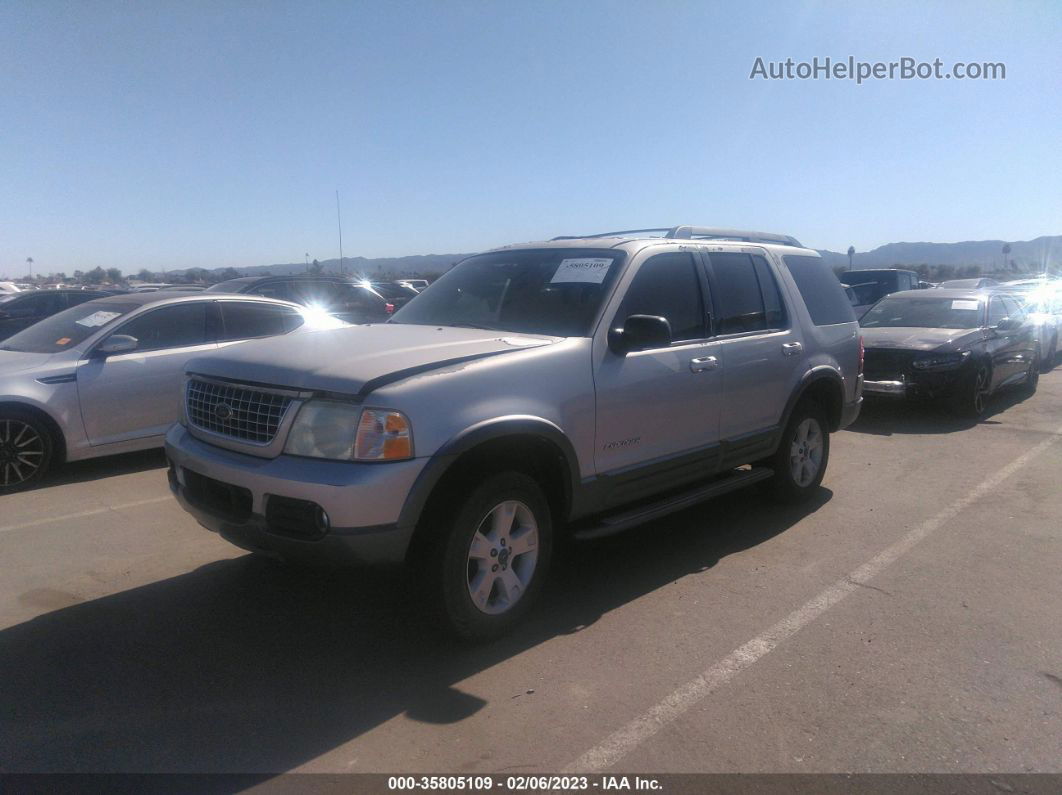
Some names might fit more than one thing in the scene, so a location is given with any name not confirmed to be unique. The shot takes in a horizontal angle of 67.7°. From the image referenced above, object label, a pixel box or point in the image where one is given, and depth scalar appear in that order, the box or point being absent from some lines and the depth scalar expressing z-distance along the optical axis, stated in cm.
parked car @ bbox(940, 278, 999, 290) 1880
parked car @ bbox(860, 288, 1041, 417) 963
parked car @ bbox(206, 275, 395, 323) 1204
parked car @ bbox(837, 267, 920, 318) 2028
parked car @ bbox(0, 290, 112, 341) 1329
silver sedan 643
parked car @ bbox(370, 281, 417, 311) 2247
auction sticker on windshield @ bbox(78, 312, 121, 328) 713
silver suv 340
